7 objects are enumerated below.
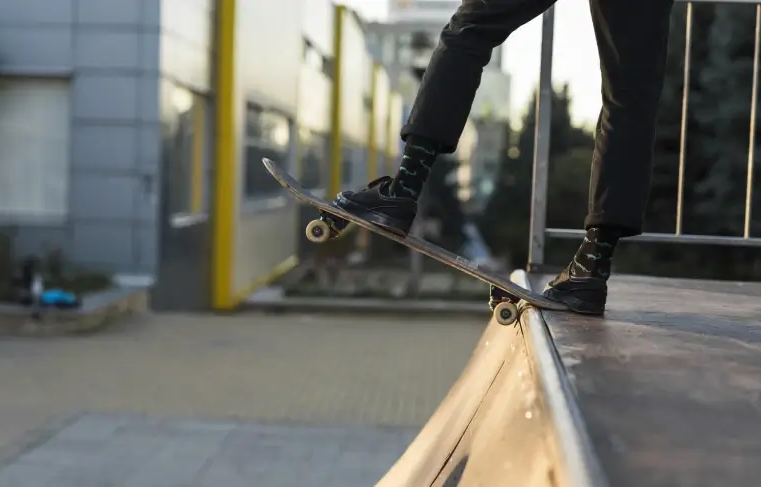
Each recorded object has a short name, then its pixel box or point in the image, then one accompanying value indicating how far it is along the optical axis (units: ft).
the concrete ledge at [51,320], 29.63
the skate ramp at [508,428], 4.57
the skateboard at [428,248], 8.11
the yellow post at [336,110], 79.87
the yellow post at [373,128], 113.80
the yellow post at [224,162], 42.45
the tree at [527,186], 34.60
